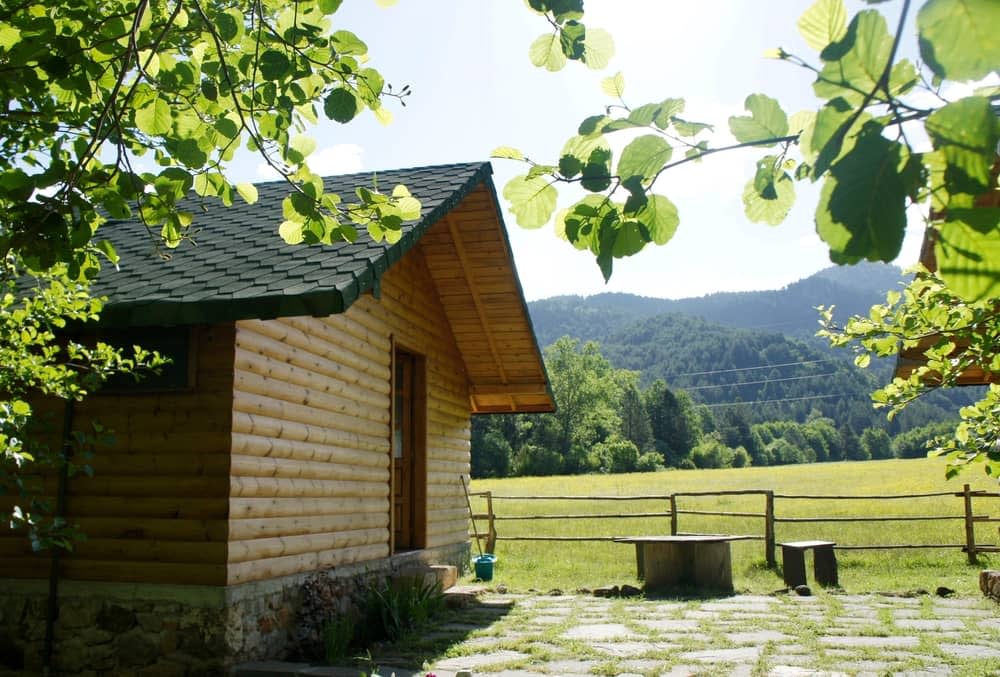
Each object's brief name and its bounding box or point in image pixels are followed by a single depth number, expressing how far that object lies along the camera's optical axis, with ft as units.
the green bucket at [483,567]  35.42
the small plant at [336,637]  19.25
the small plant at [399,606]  22.53
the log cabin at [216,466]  17.19
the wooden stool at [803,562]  34.24
